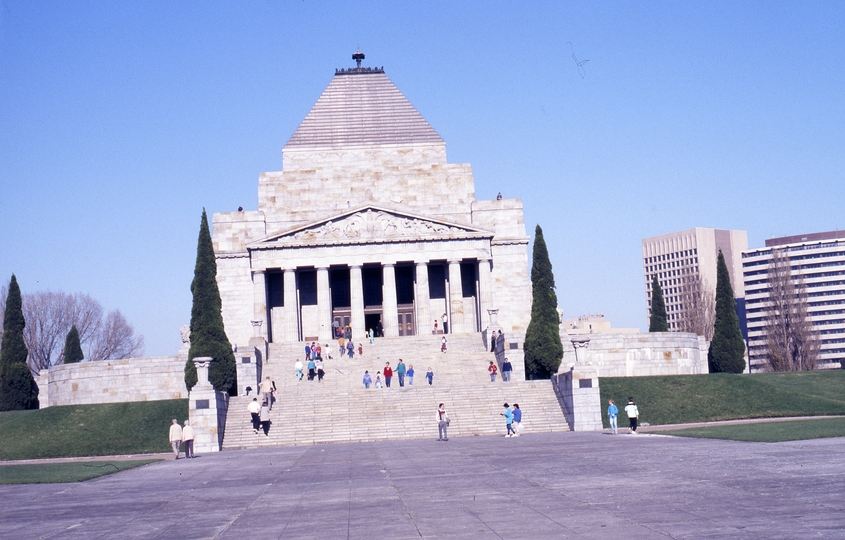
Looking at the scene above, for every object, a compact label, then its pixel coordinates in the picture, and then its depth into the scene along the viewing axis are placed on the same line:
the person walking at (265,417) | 39.44
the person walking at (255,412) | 39.66
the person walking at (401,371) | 46.81
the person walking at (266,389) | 41.50
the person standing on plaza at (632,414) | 35.72
